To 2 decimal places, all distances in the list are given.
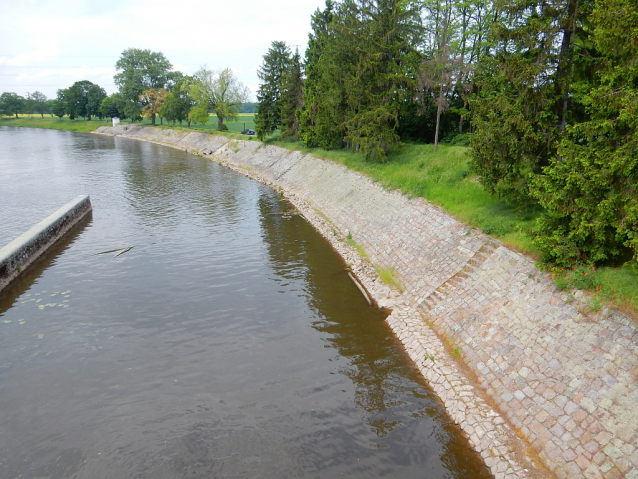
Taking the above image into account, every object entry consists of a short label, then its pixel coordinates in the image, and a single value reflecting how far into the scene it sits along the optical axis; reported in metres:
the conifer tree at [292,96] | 53.53
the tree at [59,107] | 125.94
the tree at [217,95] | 80.12
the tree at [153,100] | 99.49
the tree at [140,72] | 103.57
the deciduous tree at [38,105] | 148.25
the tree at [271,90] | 58.22
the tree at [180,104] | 86.25
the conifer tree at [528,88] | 16.02
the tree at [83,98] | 120.69
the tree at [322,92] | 39.78
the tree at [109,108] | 112.88
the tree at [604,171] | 11.61
